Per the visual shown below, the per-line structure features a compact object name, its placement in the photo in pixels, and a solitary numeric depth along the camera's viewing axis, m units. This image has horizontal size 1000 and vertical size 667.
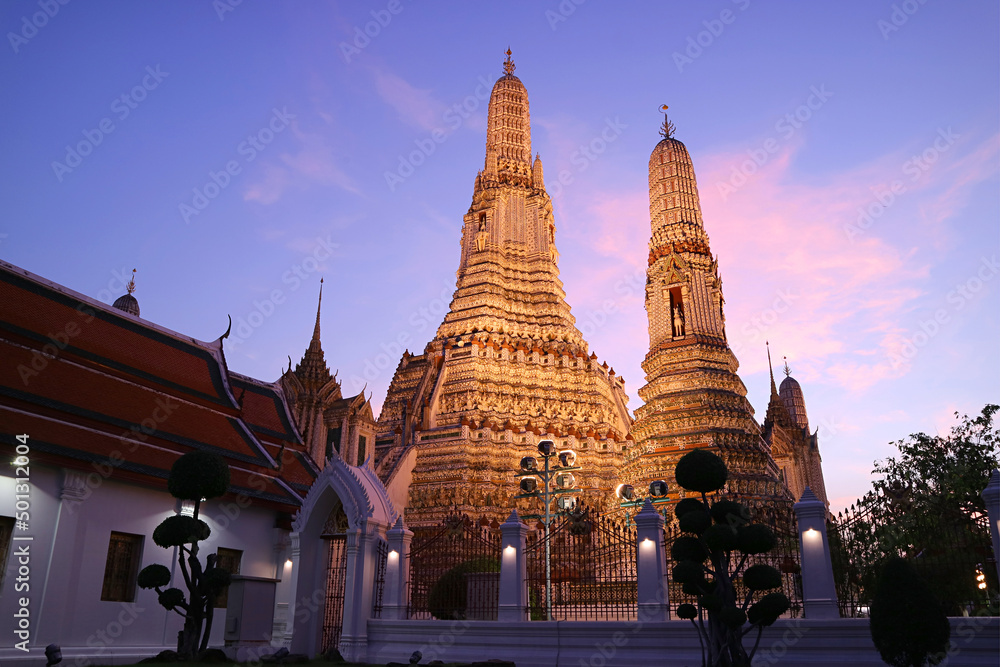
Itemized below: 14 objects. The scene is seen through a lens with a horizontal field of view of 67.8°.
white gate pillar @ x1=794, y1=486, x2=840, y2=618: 11.28
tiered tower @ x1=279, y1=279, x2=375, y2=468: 40.03
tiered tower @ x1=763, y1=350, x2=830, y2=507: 50.47
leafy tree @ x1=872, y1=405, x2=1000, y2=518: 17.48
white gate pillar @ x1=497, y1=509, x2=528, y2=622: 13.45
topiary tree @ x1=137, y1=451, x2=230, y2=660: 11.89
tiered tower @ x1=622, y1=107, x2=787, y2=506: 28.33
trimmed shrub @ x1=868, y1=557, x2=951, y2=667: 9.01
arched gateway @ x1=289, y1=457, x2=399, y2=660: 14.68
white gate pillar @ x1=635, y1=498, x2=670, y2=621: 12.23
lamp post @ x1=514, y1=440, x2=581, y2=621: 17.53
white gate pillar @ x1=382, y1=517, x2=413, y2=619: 14.74
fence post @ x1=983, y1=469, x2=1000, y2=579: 10.45
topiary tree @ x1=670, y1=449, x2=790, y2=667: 10.03
